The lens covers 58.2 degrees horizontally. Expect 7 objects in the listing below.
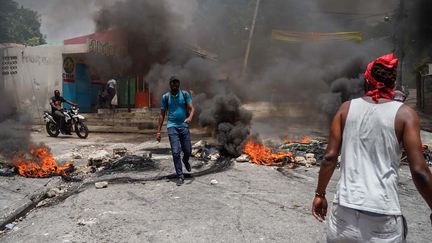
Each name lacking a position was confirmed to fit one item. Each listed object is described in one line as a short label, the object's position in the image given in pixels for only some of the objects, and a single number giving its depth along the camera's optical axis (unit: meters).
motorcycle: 12.14
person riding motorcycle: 12.05
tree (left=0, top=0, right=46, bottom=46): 36.97
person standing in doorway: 17.02
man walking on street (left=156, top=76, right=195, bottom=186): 6.00
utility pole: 21.59
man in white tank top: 1.98
